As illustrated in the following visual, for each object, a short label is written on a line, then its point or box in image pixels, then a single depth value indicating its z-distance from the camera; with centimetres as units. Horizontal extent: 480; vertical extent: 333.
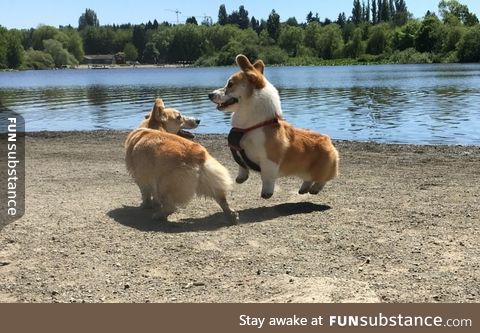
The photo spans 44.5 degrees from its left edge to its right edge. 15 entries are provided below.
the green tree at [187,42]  17888
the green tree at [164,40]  19224
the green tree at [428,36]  12238
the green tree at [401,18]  17962
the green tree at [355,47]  14139
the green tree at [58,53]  17400
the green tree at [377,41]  13900
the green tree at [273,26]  17474
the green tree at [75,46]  19000
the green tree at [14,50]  14662
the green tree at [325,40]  14788
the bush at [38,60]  16311
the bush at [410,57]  11812
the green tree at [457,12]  13738
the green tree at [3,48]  14288
